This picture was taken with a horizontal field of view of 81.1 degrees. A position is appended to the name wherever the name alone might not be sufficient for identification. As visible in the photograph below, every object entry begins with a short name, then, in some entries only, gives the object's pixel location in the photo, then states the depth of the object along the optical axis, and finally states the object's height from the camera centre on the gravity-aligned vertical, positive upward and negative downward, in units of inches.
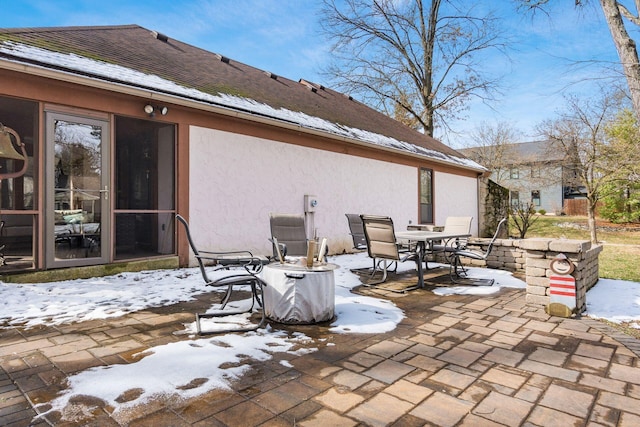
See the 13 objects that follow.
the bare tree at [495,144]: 973.2 +181.2
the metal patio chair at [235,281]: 123.6 -23.9
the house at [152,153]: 189.3 +40.1
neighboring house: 645.3 +92.1
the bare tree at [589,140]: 541.6 +112.7
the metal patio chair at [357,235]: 250.8 -17.3
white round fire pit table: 128.0 -28.7
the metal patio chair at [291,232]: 210.4 -11.3
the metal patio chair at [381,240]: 197.0 -15.0
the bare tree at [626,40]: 206.8 +99.5
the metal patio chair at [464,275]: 208.4 -38.5
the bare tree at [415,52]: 668.7 +299.5
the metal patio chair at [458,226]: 260.2 -10.1
